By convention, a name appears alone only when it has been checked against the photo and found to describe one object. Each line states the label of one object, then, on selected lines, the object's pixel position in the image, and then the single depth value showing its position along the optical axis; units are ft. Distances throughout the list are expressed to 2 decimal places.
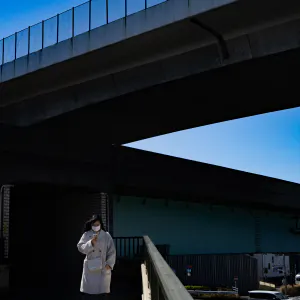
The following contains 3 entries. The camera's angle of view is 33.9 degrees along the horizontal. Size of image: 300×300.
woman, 20.68
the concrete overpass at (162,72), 44.68
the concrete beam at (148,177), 62.39
